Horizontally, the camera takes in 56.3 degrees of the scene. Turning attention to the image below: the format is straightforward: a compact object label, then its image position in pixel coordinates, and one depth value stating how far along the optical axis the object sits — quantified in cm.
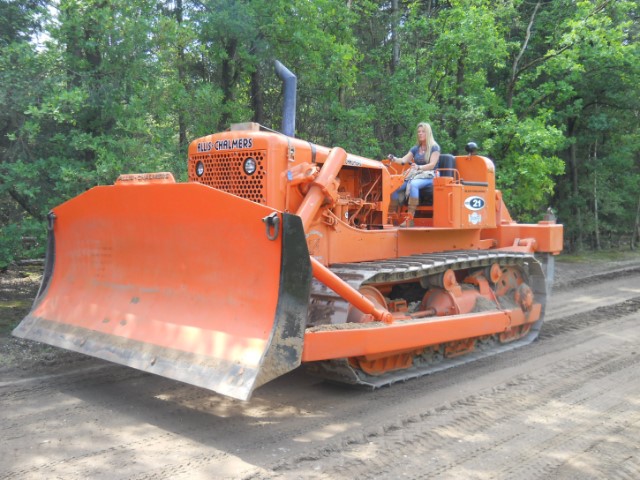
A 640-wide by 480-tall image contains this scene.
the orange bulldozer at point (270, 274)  427
